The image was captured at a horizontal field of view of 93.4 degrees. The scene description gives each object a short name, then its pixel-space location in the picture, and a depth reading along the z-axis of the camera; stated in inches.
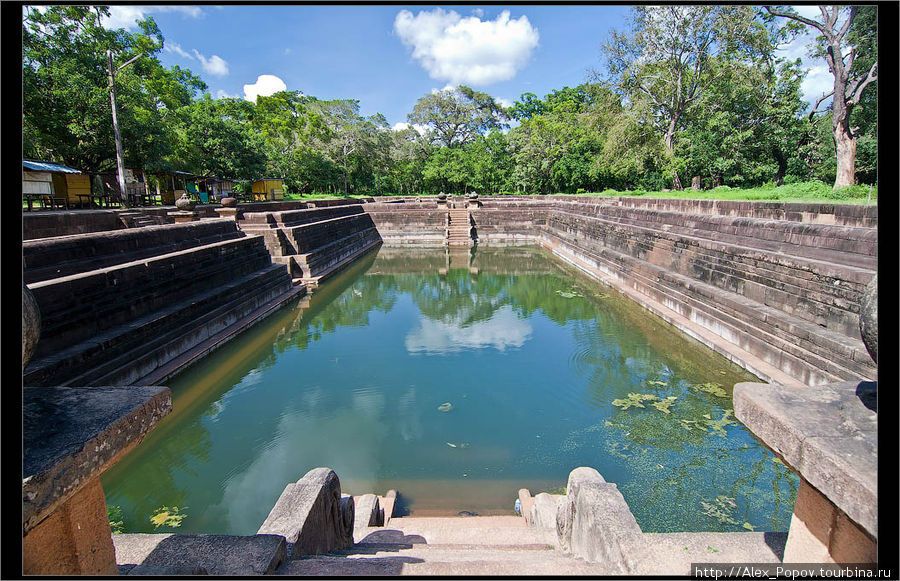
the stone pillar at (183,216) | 433.4
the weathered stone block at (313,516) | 87.0
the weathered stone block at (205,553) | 65.2
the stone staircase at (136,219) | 414.0
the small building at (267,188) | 1020.5
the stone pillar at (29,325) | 44.3
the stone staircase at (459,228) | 791.1
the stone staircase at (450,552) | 70.6
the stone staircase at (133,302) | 181.5
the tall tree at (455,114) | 1539.1
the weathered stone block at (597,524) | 70.9
